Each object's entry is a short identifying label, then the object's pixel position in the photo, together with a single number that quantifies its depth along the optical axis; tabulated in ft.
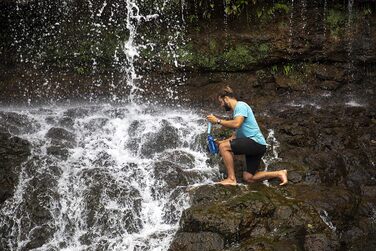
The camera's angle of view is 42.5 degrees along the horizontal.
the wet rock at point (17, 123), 37.99
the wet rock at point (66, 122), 40.09
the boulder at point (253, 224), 25.45
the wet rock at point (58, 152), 33.96
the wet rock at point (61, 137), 35.96
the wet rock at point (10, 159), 30.48
